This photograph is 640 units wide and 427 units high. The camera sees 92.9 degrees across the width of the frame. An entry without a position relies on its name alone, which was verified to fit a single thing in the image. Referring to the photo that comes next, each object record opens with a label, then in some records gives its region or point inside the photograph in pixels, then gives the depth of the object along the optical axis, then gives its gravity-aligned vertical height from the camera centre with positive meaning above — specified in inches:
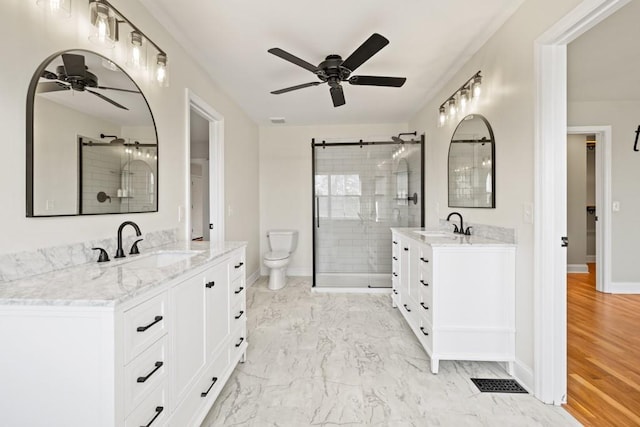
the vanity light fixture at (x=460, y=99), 96.7 +40.9
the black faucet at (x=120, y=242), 63.6 -6.2
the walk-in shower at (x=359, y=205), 167.9 +4.2
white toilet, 161.5 -22.9
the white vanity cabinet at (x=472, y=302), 81.3 -24.2
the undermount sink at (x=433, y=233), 111.5 -8.1
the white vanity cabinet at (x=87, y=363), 36.0 -18.6
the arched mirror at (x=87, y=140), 50.1 +14.6
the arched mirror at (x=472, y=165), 94.2 +16.7
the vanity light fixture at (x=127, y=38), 57.1 +37.4
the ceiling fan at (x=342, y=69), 80.2 +43.2
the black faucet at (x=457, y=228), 109.7 -5.6
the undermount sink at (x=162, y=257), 67.6 -10.5
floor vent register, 74.5 -43.6
